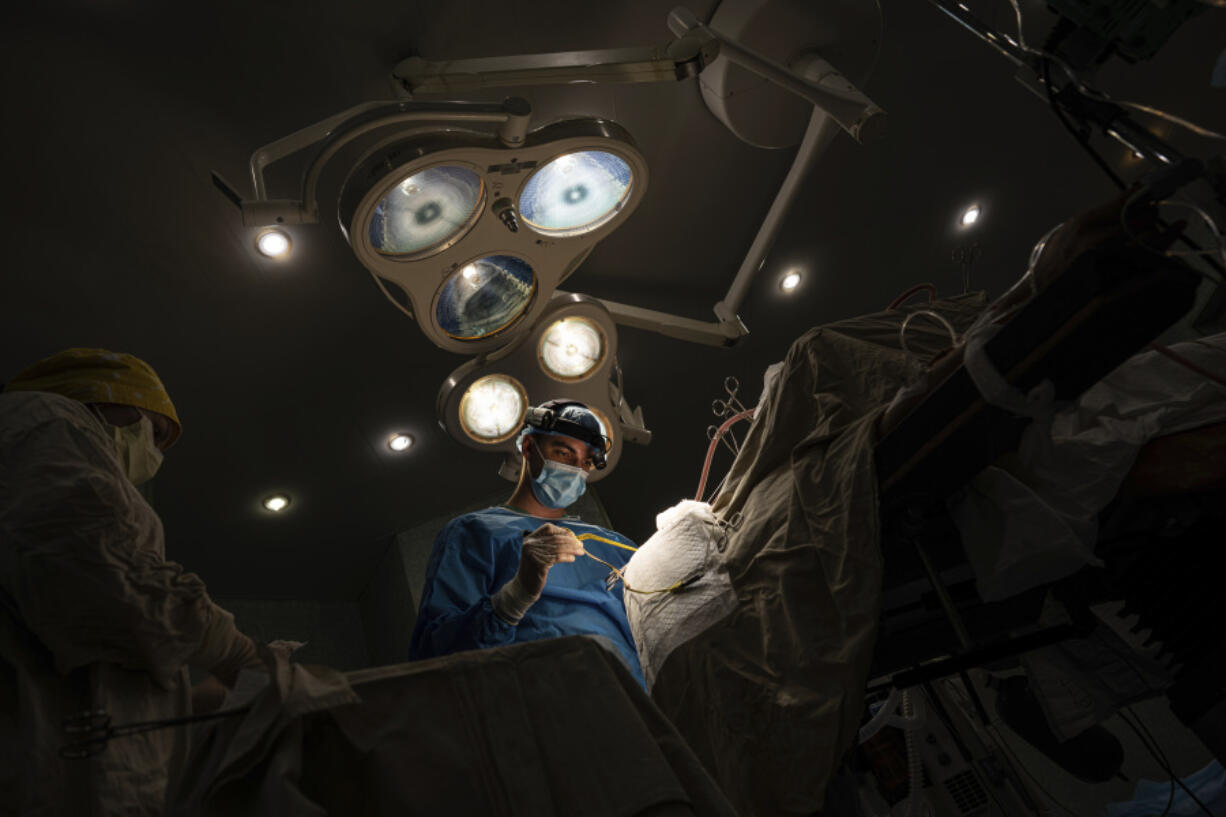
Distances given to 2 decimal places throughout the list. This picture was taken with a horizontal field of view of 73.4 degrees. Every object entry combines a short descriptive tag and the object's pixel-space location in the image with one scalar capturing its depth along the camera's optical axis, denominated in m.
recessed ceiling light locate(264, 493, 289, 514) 3.54
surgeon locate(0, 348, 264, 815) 1.32
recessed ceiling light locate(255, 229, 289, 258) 2.57
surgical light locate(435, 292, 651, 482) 2.65
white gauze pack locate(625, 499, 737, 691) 2.02
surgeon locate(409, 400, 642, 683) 2.36
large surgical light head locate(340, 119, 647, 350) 2.00
